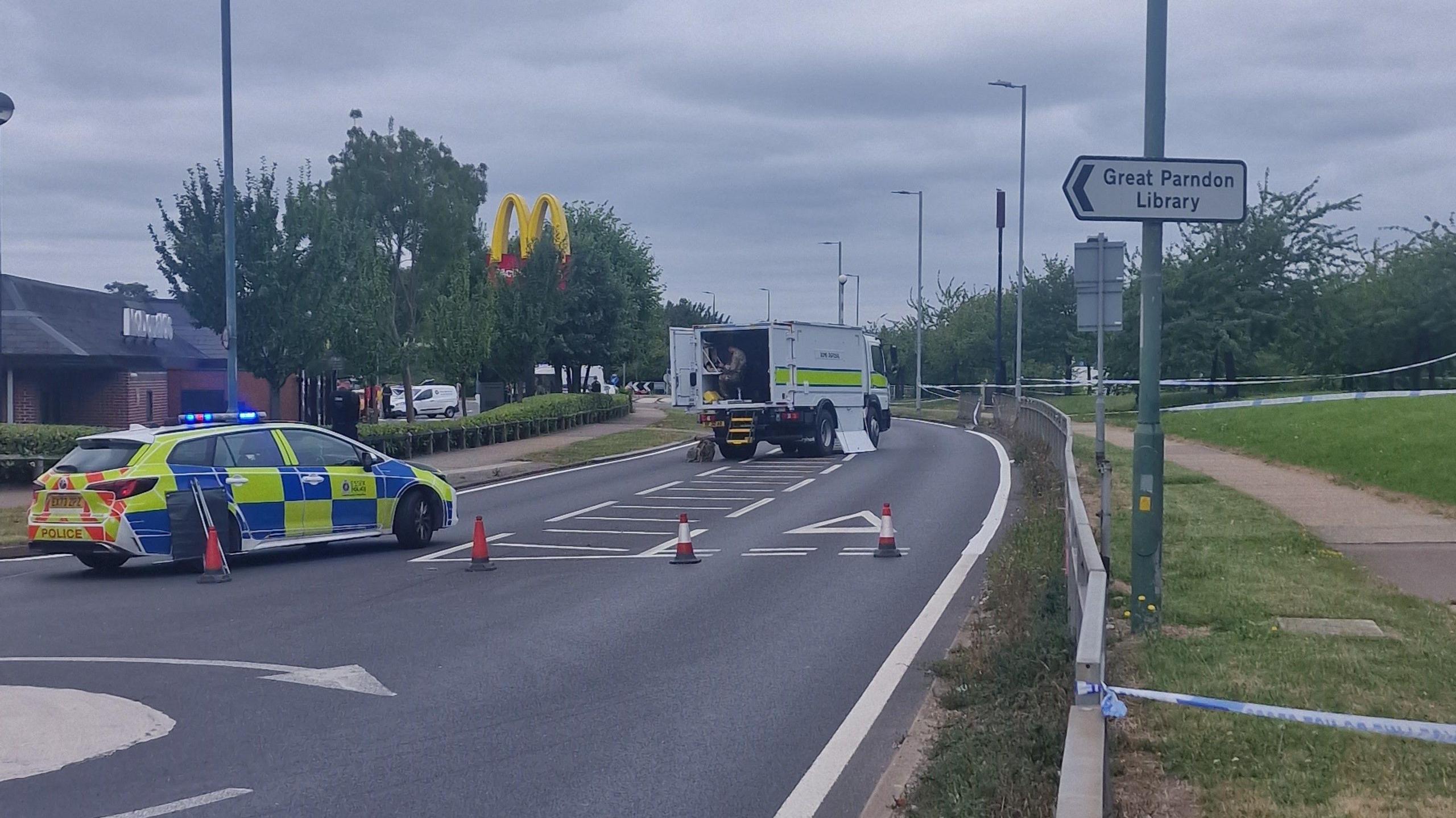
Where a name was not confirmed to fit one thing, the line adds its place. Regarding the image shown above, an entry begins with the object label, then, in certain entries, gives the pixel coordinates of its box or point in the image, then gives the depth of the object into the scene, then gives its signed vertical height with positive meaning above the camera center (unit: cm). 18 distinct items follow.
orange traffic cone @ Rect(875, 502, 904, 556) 1387 -178
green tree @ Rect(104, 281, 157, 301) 8055 +431
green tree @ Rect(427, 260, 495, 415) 3759 +83
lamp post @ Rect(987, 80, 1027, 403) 4056 +385
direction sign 892 +109
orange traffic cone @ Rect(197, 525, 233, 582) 1265 -184
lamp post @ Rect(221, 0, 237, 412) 2056 +180
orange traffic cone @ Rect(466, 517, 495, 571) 1323 -182
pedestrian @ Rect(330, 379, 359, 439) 2572 -99
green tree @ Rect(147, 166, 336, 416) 2448 +157
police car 1270 -126
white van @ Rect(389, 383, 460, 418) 5641 -172
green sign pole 886 -35
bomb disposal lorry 2939 -51
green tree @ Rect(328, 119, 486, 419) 4459 +504
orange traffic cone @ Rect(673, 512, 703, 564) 1355 -181
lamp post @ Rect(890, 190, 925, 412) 5384 +286
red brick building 3212 -2
